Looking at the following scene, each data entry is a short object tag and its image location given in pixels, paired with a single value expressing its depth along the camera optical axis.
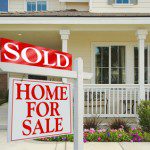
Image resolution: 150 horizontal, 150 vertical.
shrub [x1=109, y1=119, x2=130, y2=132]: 8.24
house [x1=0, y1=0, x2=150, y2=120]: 9.30
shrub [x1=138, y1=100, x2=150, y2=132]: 7.91
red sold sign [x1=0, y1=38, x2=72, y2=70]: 2.60
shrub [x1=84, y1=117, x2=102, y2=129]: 8.23
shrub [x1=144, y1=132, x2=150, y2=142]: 7.16
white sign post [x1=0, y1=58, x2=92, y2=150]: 3.07
